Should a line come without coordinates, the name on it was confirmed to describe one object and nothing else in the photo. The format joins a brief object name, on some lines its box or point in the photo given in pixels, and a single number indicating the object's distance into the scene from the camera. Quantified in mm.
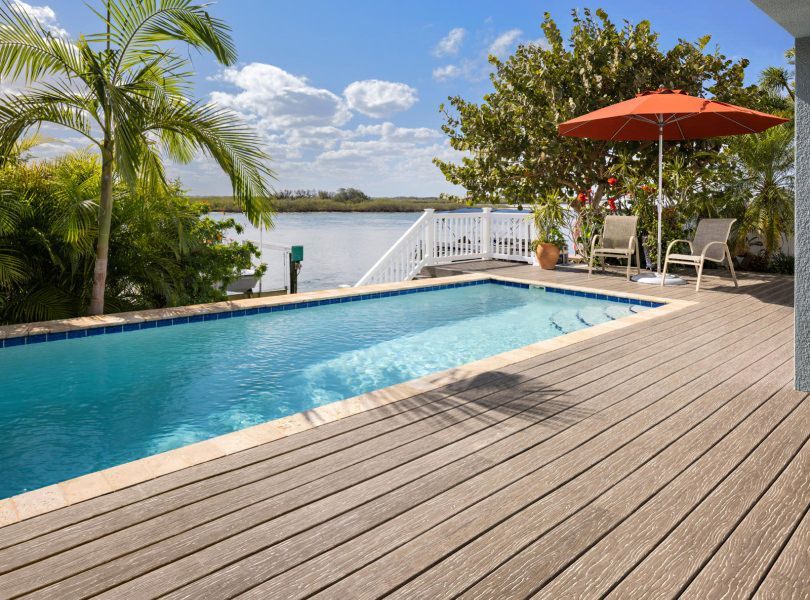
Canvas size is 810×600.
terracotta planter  9414
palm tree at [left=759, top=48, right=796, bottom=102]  17797
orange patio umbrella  6652
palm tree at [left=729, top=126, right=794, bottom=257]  8461
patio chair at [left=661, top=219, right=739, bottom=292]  7094
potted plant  9156
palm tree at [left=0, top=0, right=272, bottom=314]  5465
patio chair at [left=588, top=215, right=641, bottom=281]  8239
